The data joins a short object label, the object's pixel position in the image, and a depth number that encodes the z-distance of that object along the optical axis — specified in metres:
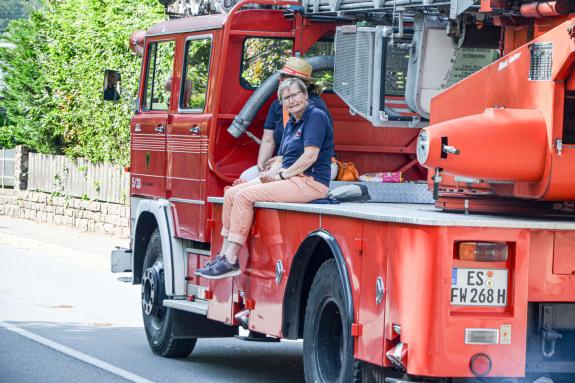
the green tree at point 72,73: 24.89
